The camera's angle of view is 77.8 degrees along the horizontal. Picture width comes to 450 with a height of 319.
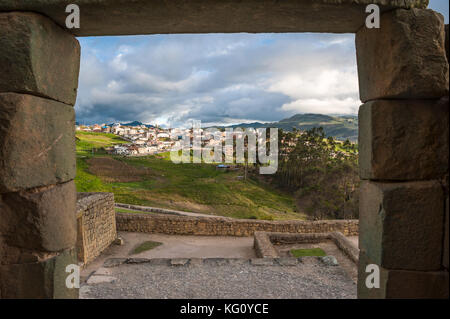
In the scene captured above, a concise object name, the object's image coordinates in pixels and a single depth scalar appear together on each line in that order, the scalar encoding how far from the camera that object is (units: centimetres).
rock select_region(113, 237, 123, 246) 1370
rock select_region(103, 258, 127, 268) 777
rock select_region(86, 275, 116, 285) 649
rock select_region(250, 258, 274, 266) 806
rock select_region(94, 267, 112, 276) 705
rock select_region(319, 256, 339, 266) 819
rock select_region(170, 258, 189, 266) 803
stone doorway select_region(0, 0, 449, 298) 238
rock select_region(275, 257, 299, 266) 803
